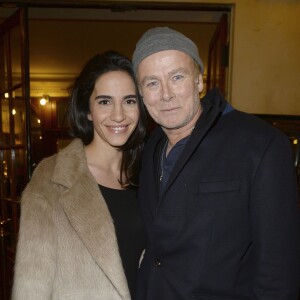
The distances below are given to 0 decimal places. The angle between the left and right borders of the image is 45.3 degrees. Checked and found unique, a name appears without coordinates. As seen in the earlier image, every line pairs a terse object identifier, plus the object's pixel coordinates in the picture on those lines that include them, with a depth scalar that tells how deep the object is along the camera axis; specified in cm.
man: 117
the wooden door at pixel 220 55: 297
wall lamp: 860
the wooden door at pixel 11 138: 284
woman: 135
